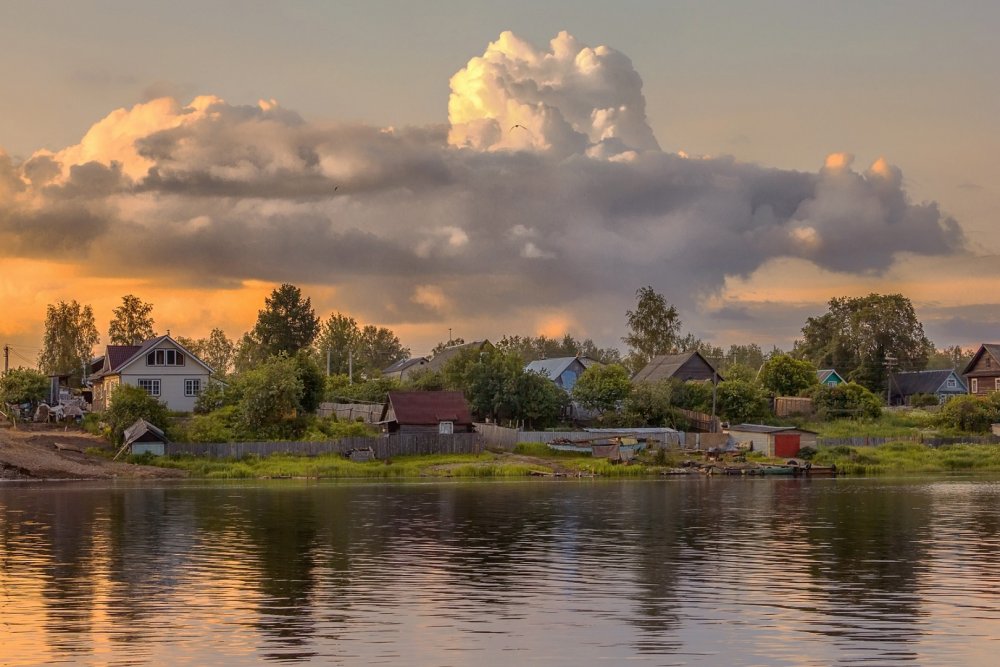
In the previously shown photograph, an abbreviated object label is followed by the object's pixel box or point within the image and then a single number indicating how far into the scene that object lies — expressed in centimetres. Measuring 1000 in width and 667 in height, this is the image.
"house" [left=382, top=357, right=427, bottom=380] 18000
